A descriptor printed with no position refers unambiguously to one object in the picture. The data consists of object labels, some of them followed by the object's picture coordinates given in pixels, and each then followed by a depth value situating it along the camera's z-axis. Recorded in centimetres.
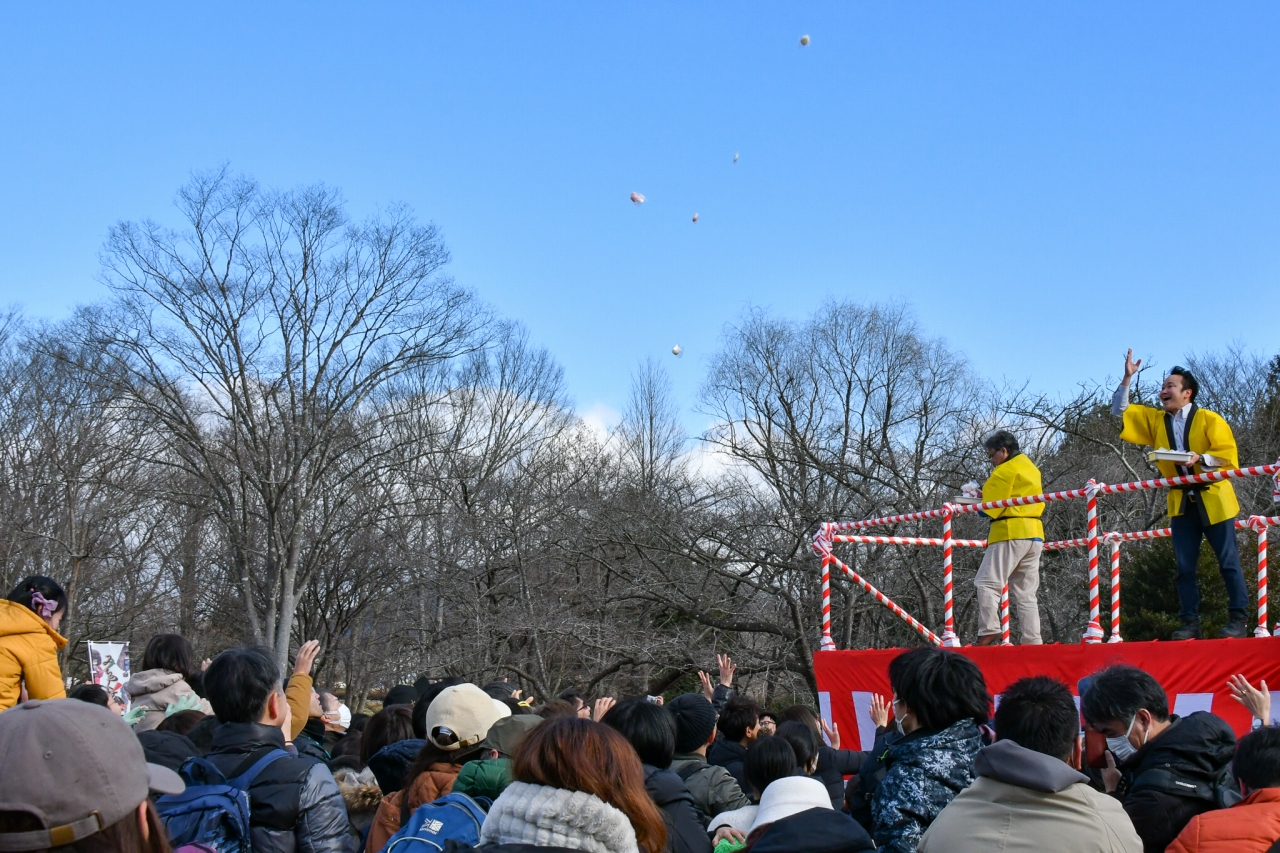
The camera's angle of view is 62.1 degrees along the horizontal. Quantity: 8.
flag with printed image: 1022
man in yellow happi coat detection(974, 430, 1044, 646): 920
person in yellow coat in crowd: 479
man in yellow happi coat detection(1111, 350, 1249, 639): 794
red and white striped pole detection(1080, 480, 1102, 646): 837
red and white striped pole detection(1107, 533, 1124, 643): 852
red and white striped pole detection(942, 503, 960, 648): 914
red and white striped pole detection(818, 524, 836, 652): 965
